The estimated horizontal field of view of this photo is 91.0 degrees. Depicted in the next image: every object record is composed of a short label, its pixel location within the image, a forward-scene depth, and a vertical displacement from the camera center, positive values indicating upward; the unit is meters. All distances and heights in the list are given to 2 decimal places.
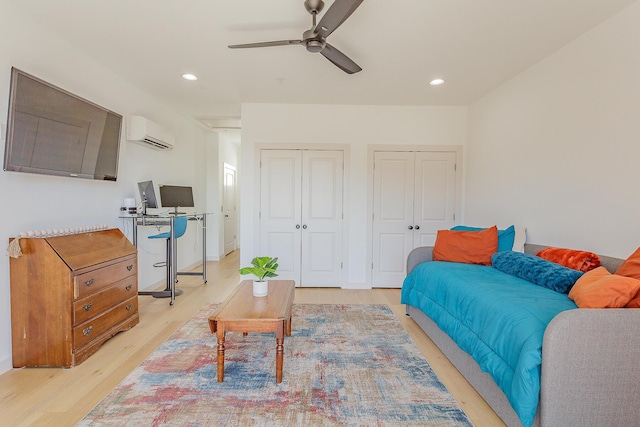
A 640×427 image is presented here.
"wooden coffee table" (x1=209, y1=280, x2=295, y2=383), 2.00 -0.74
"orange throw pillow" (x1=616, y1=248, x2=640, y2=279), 1.76 -0.33
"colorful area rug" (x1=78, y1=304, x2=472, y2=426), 1.75 -1.19
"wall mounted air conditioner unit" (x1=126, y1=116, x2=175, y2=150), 3.67 +0.84
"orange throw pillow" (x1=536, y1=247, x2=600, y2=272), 2.20 -0.37
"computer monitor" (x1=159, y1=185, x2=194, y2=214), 4.37 +0.08
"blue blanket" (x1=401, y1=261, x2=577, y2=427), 1.43 -0.67
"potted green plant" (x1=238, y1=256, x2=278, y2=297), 2.43 -0.53
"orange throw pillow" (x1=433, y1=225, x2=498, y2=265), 3.13 -0.41
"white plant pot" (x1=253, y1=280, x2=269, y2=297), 2.45 -0.67
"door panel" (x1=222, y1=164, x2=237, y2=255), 7.01 -0.15
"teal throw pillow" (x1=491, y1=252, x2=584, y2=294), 2.08 -0.47
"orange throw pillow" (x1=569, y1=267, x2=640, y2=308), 1.50 -0.42
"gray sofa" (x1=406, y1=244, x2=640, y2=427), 1.36 -0.70
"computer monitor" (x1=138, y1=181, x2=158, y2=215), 3.67 +0.07
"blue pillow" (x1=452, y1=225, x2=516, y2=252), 3.16 -0.32
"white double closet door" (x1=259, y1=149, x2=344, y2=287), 4.45 -0.14
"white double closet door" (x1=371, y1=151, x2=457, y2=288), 4.48 +0.12
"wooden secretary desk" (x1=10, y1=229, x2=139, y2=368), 2.22 -0.75
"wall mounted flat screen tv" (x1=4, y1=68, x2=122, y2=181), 2.13 +0.54
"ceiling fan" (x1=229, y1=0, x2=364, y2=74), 1.73 +1.09
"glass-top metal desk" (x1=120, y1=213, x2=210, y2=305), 3.60 -0.42
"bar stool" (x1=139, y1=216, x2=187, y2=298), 3.76 -0.44
